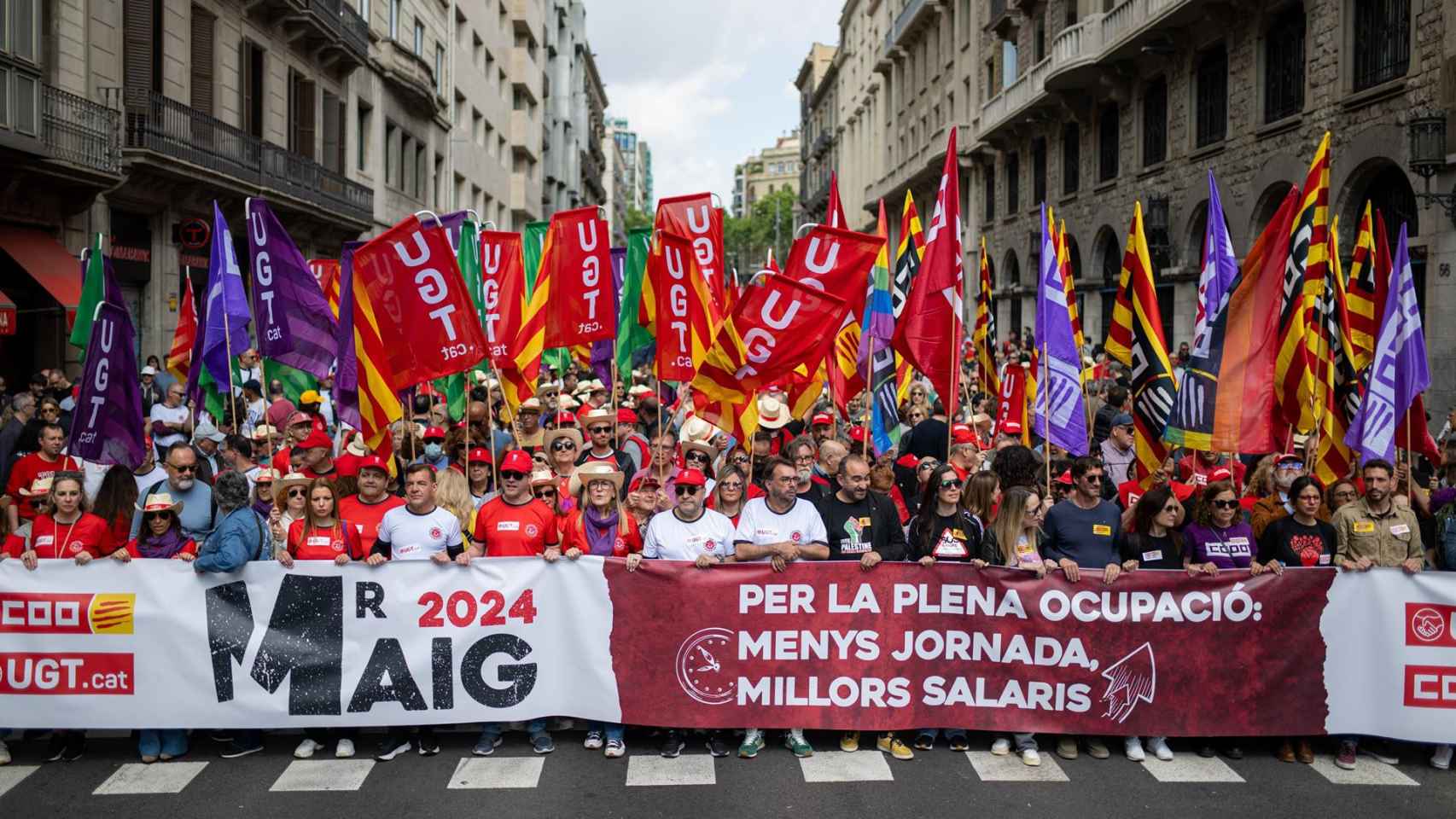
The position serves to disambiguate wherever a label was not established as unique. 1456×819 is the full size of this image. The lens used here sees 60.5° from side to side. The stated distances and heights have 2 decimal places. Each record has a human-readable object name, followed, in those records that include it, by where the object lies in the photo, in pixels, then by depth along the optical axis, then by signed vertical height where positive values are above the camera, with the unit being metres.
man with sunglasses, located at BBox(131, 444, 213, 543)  7.96 -0.51
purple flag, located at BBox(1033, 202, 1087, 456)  9.38 +0.39
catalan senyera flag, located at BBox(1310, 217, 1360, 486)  9.03 +0.18
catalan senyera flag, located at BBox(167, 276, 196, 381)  13.70 +0.81
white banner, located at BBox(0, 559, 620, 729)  6.84 -1.28
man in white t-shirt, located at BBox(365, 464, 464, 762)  7.02 -0.66
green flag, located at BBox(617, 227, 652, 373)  13.91 +1.18
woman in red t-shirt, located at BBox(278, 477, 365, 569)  7.08 -0.67
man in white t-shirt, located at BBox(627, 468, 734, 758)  7.07 -0.66
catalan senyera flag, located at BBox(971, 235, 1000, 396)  11.59 +0.82
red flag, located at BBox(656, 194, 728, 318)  11.66 +1.83
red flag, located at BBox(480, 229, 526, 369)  11.62 +1.05
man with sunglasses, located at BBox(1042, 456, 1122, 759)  7.04 -0.62
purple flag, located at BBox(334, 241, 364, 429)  9.10 +0.40
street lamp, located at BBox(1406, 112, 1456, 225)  15.45 +3.48
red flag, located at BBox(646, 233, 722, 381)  9.94 +0.88
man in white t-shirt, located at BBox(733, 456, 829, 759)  6.92 -0.64
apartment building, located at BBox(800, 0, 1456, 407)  16.95 +6.08
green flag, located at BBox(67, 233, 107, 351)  10.75 +1.08
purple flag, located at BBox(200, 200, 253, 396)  10.35 +0.95
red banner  6.86 -1.25
